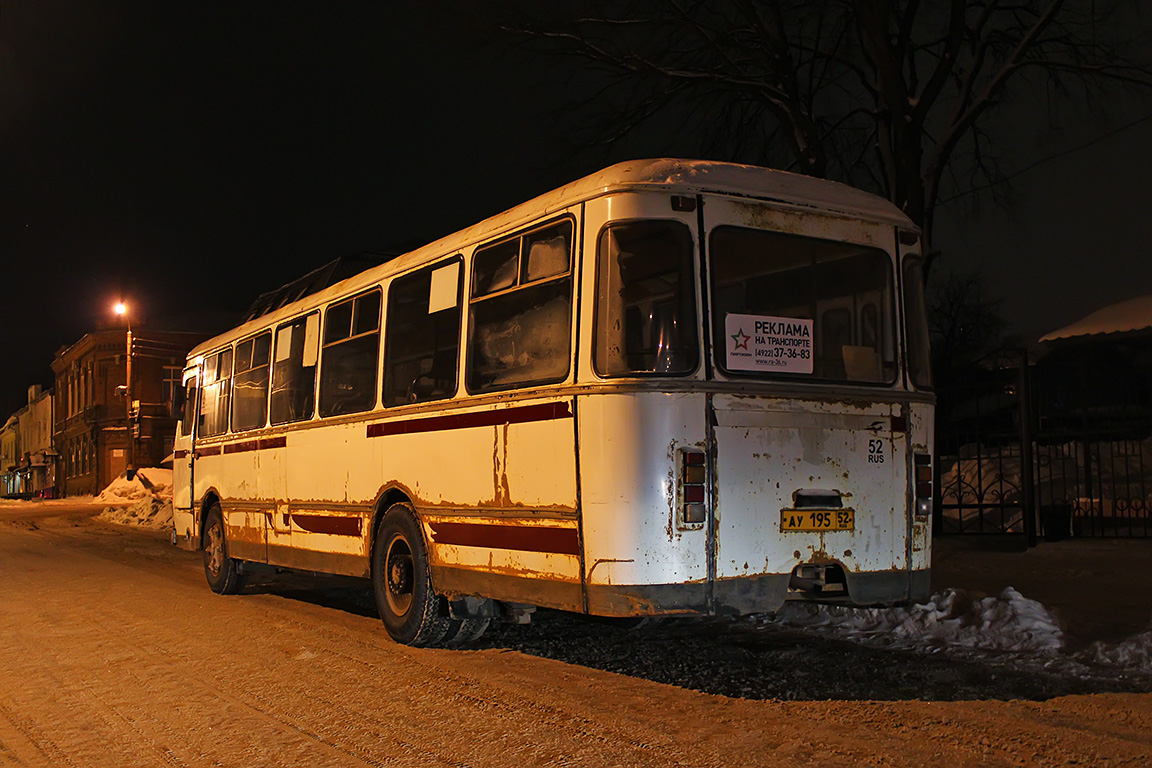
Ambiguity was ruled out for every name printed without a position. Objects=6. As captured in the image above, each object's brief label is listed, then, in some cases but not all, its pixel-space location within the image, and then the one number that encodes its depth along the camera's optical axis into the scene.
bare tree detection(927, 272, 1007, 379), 48.38
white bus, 5.90
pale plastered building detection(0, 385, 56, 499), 82.75
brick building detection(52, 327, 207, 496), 64.12
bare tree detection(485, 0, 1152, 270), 14.66
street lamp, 41.97
